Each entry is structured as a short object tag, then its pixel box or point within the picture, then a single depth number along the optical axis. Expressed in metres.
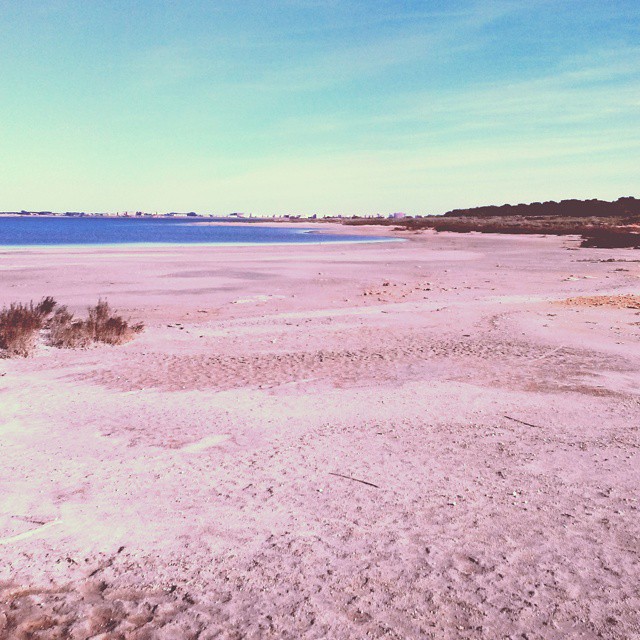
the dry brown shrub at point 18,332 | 10.26
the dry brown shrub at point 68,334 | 11.11
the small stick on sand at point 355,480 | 5.42
